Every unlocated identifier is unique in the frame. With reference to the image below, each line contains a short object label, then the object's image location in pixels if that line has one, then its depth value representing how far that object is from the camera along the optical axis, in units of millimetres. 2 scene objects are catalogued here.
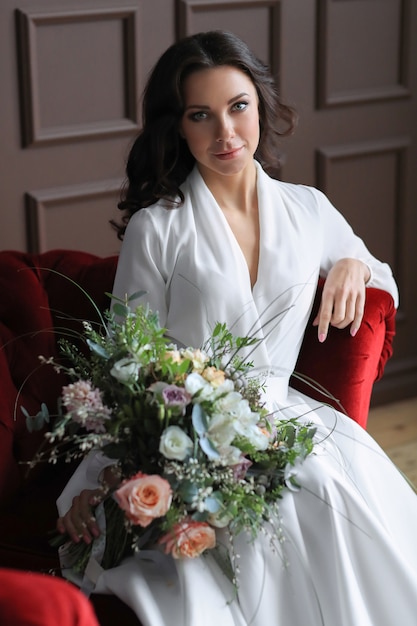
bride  2460
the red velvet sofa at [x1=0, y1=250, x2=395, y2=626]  2790
